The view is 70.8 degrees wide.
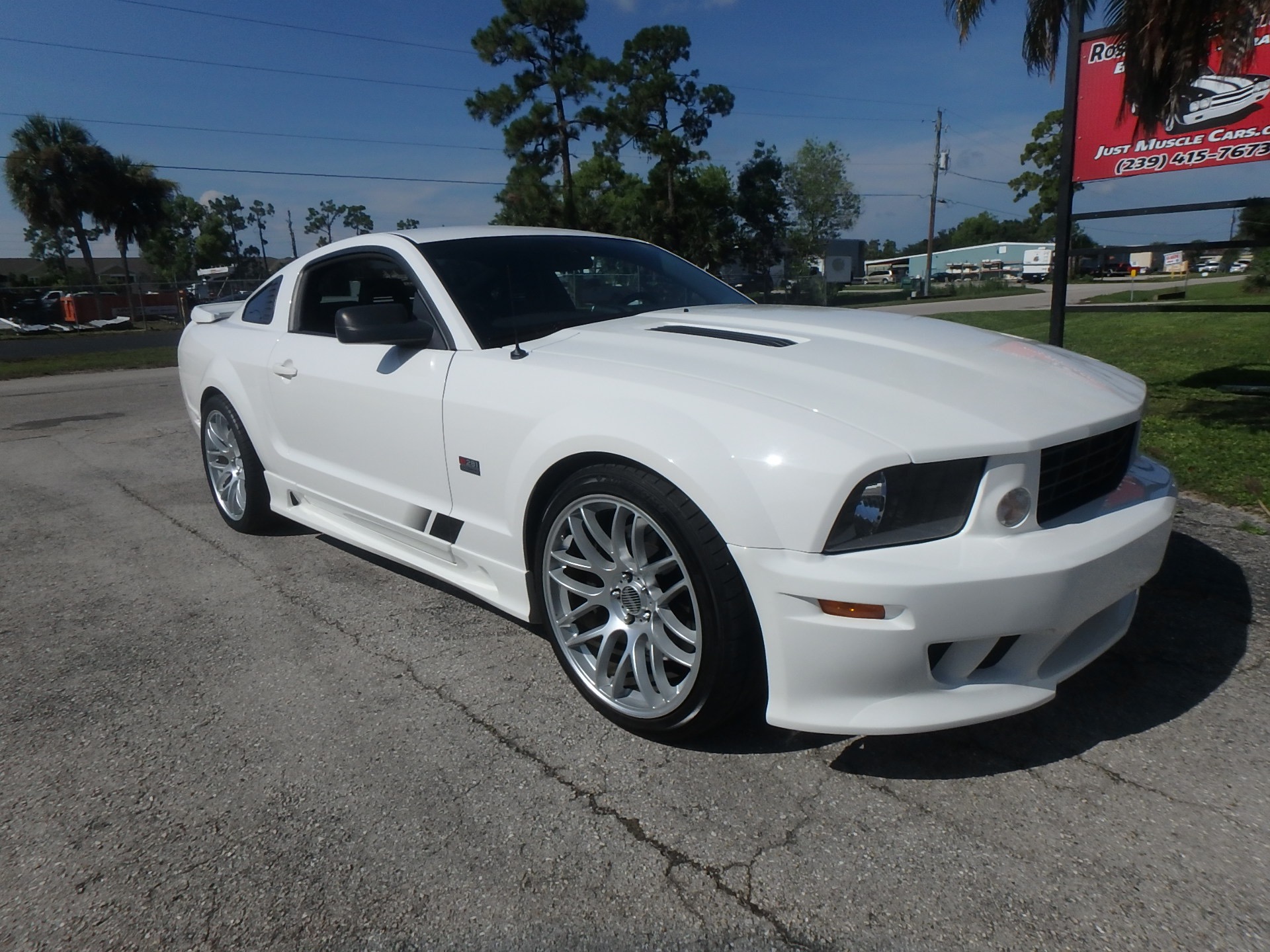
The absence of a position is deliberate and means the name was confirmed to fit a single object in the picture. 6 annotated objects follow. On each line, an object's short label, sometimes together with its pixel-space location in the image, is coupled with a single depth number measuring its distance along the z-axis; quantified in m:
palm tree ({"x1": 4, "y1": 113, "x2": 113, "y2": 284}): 36.03
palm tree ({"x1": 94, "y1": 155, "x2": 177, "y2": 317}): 38.12
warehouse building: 76.25
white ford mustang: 2.14
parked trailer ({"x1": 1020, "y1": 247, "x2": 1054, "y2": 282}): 63.06
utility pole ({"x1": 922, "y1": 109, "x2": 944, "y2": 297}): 49.38
